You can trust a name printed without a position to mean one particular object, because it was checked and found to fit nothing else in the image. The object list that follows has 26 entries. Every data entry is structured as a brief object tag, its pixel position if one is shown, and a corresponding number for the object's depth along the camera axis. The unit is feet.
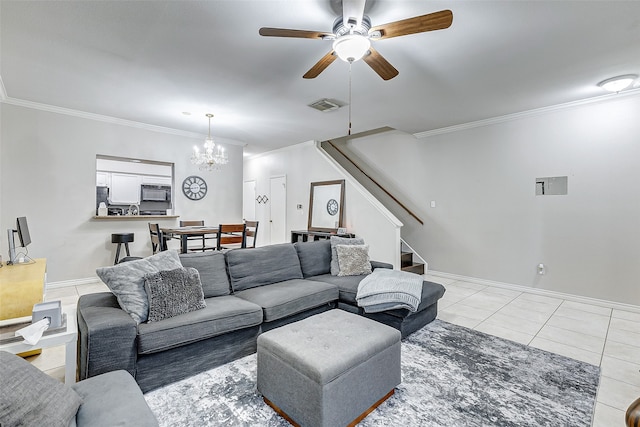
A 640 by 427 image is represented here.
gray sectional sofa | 6.00
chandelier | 15.83
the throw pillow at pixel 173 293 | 6.89
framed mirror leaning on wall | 20.22
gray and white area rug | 5.69
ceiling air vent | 13.30
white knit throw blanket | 8.63
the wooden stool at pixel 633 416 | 3.59
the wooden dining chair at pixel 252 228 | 15.62
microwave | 22.58
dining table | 13.65
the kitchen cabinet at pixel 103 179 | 22.39
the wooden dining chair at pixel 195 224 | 16.83
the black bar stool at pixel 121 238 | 15.28
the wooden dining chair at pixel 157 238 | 13.58
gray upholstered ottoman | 5.07
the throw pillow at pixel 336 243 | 11.66
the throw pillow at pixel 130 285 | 6.73
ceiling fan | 5.96
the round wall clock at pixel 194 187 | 18.92
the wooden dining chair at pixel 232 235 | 14.10
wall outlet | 13.99
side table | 5.19
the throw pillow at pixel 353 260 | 11.41
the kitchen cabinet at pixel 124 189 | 23.03
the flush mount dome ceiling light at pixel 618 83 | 10.48
